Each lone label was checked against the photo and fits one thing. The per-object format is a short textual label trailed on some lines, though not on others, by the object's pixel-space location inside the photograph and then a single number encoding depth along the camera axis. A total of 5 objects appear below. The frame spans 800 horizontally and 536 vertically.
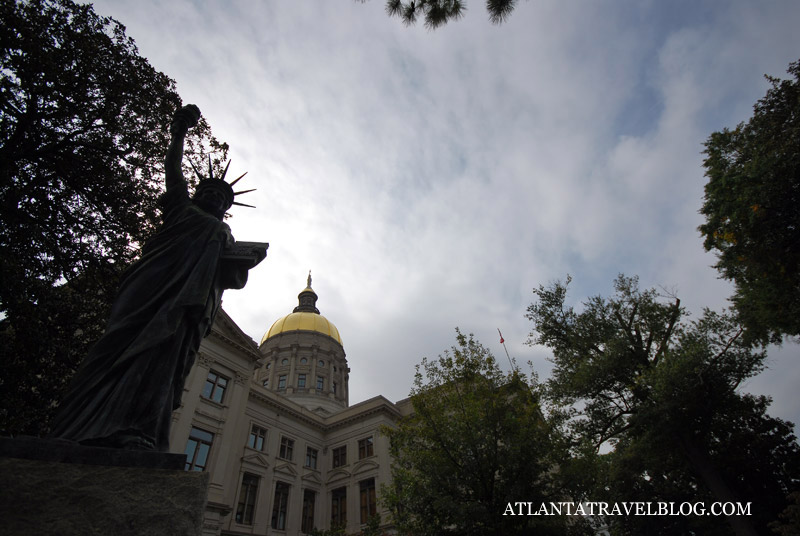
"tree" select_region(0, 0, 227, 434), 8.09
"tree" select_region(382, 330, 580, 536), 12.70
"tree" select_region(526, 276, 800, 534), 17.22
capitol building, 22.92
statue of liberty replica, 2.75
